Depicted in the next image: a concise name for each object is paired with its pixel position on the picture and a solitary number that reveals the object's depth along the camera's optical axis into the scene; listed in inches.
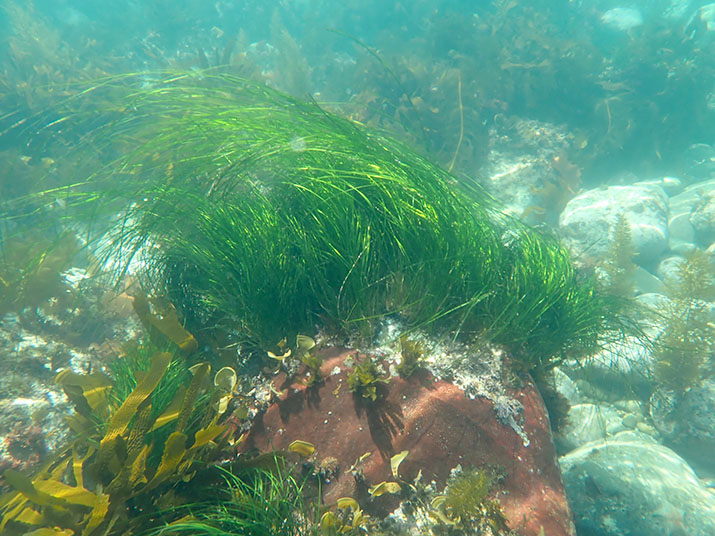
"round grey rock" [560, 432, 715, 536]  105.2
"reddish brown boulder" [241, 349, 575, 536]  68.6
